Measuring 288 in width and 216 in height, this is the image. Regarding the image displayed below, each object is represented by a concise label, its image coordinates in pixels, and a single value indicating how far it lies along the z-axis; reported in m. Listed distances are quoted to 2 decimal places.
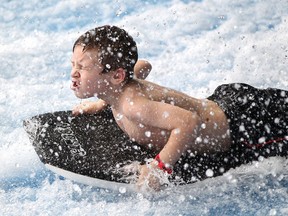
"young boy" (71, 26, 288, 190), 4.19
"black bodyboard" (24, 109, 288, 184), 4.55
